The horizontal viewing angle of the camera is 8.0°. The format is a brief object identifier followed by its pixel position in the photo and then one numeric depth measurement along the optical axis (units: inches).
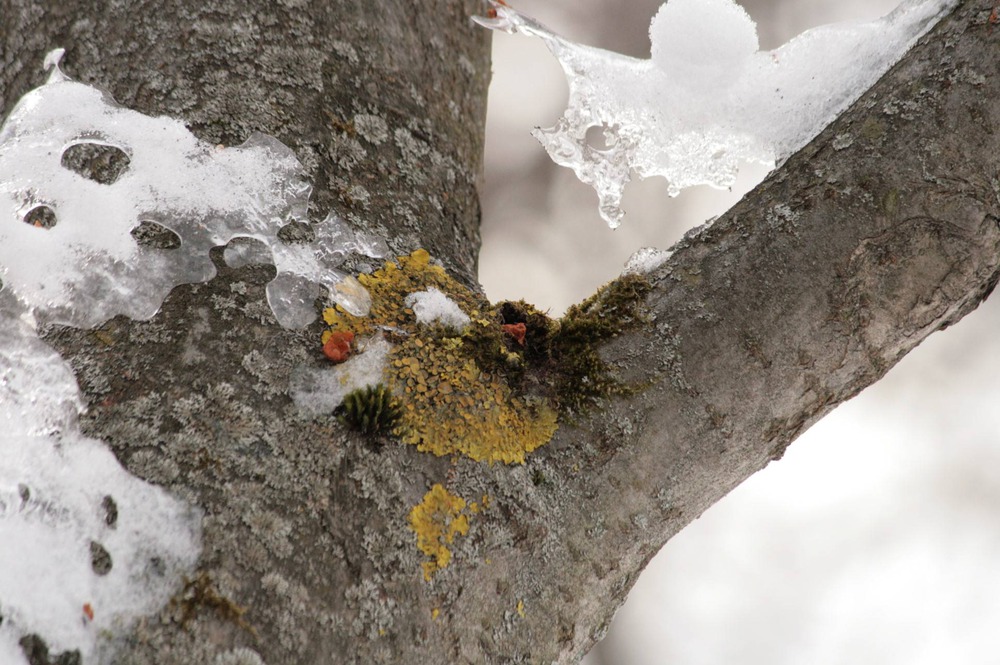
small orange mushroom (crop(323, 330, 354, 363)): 70.1
